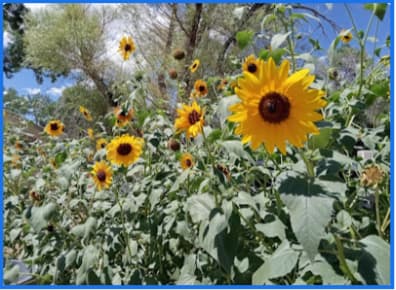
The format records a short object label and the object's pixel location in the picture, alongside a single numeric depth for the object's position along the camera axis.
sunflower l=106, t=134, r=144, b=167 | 1.36
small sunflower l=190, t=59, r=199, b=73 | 1.97
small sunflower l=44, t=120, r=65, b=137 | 2.18
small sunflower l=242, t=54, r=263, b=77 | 1.12
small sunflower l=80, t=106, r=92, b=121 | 2.46
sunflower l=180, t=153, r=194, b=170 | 1.25
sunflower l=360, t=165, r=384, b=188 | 0.72
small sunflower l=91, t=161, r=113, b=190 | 1.40
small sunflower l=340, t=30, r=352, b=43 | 1.28
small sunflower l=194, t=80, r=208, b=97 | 1.86
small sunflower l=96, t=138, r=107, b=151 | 1.80
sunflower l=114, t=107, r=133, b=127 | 1.56
